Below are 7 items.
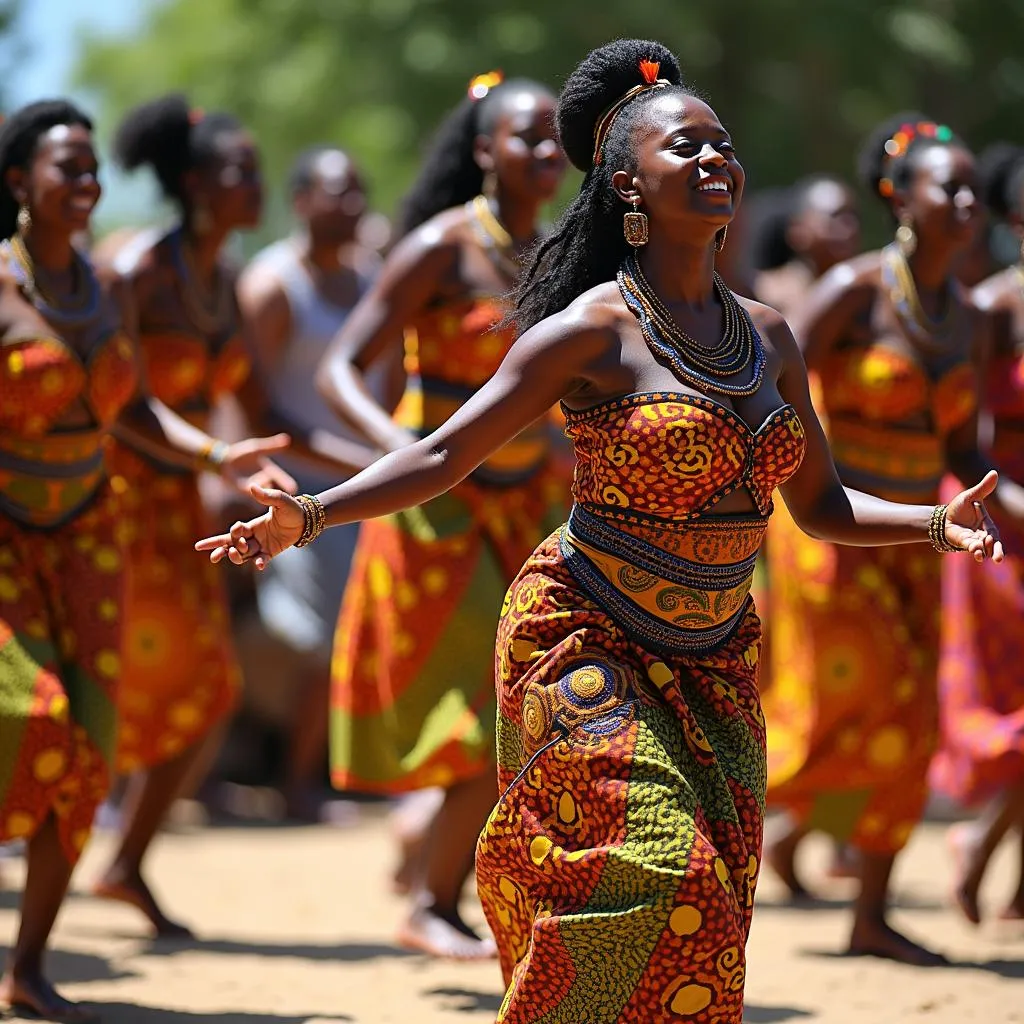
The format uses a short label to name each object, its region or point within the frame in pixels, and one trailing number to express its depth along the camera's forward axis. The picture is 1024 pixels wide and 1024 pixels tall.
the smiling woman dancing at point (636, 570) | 8.37
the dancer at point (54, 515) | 11.10
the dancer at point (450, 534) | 13.05
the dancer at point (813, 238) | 19.56
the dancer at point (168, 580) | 14.21
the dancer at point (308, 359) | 19.92
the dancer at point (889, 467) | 13.34
